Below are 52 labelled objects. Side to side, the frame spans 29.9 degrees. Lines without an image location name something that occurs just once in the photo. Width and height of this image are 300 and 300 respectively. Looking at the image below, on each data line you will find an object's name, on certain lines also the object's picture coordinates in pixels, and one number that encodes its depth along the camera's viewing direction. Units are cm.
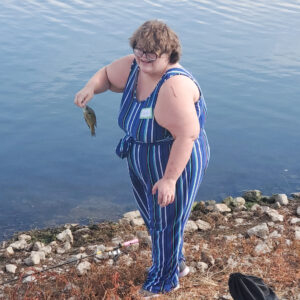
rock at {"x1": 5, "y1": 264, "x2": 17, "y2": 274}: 563
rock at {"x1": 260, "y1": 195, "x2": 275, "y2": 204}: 792
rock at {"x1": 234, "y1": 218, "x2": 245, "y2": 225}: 686
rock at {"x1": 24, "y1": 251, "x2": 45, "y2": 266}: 578
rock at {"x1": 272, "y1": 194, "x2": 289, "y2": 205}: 774
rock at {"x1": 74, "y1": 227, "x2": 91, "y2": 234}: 697
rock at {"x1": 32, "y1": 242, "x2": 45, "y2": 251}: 626
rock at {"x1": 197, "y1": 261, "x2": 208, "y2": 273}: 519
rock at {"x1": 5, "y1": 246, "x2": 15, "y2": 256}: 621
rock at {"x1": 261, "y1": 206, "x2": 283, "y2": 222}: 676
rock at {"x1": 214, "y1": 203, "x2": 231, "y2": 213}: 743
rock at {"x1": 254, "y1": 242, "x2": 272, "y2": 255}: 556
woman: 370
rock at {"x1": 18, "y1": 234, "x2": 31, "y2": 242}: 687
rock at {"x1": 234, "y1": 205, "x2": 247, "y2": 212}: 760
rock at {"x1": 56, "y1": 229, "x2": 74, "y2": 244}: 658
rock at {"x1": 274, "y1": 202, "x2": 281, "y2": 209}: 758
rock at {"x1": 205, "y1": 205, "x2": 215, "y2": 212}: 744
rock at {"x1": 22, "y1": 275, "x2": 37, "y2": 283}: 512
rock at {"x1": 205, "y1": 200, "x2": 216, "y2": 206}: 795
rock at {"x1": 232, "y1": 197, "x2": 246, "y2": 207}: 785
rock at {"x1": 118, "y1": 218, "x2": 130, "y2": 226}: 700
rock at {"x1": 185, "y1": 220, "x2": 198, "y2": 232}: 653
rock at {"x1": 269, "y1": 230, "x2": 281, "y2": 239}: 602
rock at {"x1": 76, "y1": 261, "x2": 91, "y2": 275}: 528
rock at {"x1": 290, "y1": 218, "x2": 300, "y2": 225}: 667
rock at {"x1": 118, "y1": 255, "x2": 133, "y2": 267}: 533
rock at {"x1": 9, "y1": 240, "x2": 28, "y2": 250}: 640
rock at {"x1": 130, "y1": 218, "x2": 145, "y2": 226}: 693
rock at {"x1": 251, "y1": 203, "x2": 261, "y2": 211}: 750
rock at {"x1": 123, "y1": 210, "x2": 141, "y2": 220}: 749
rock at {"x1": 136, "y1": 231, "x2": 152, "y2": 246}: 589
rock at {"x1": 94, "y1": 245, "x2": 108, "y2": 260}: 562
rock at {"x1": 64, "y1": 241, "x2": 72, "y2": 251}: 630
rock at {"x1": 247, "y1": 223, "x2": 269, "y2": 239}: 605
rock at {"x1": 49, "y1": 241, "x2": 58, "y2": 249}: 639
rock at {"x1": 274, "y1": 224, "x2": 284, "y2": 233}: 637
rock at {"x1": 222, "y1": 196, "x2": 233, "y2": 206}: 788
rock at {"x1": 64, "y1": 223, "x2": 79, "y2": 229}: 733
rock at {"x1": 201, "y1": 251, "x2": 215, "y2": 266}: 531
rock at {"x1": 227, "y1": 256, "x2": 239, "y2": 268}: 526
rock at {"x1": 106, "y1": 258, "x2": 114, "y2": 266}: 546
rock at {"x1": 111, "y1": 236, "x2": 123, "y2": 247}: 622
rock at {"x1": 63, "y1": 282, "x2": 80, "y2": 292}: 485
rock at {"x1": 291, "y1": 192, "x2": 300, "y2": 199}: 828
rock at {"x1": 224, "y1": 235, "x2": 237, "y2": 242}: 603
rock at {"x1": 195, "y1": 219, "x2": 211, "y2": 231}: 662
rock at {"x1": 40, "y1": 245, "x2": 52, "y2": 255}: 616
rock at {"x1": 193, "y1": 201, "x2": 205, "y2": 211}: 750
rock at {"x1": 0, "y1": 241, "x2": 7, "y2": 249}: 669
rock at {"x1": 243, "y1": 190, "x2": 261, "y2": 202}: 816
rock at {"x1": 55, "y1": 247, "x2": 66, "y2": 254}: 622
